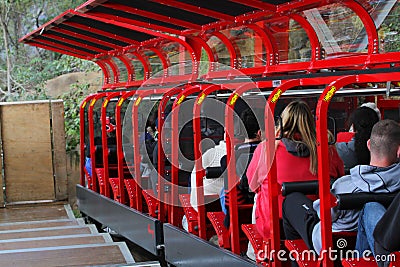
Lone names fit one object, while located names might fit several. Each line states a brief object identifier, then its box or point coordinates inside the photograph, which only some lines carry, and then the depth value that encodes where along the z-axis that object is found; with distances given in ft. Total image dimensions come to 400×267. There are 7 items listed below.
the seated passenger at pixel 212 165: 18.66
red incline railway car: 13.57
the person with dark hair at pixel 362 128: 16.61
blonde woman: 14.62
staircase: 21.39
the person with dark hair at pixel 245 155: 16.47
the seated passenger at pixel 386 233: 9.70
